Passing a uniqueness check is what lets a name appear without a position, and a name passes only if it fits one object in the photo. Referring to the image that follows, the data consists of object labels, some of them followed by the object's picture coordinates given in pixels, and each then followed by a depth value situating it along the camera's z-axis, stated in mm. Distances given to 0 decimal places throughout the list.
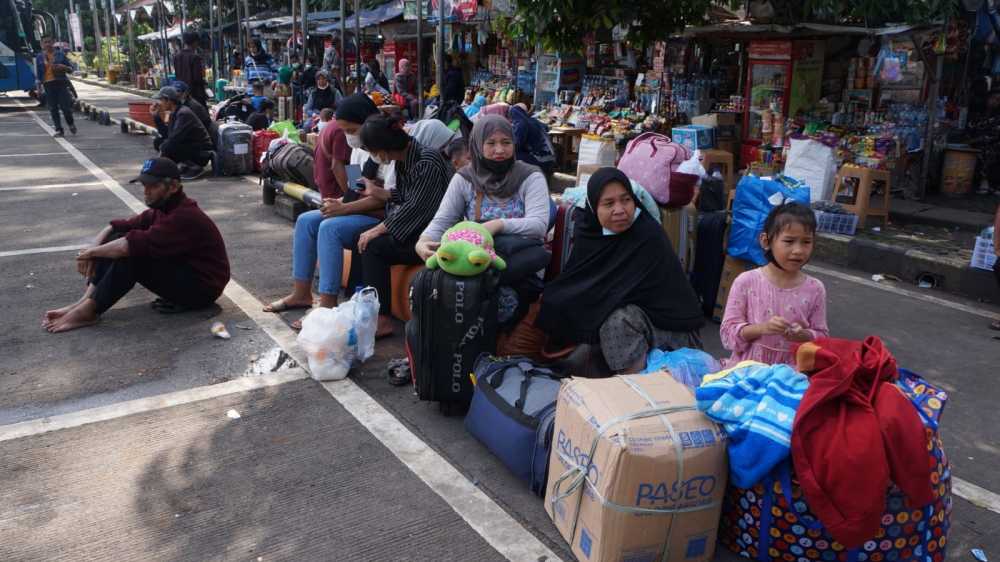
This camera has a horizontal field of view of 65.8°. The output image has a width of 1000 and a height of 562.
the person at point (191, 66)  14055
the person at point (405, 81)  16172
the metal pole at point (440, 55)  10336
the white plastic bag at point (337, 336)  4340
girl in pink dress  3316
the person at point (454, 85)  14828
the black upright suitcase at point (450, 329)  3742
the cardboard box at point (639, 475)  2559
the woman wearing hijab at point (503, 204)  4289
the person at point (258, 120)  12805
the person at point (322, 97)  13758
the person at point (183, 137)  10109
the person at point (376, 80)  15391
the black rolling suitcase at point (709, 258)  5410
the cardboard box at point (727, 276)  5294
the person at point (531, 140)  6695
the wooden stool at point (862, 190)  7832
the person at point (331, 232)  5180
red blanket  2389
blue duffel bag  3225
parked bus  21422
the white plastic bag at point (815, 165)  8367
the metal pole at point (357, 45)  11914
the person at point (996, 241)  5445
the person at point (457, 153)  5888
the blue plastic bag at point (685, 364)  3381
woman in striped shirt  4828
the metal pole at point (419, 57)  10906
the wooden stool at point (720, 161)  8148
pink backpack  5191
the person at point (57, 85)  15430
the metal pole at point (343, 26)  12152
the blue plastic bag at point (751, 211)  5047
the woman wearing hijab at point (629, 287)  3809
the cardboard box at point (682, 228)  5309
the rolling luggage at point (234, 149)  11234
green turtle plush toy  3707
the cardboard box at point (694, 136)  9625
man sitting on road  5000
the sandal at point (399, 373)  4324
